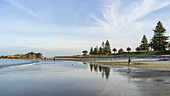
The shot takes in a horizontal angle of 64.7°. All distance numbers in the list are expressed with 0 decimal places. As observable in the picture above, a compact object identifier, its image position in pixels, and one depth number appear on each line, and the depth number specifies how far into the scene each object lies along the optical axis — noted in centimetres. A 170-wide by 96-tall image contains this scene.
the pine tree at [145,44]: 10544
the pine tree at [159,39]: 7134
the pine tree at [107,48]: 14191
